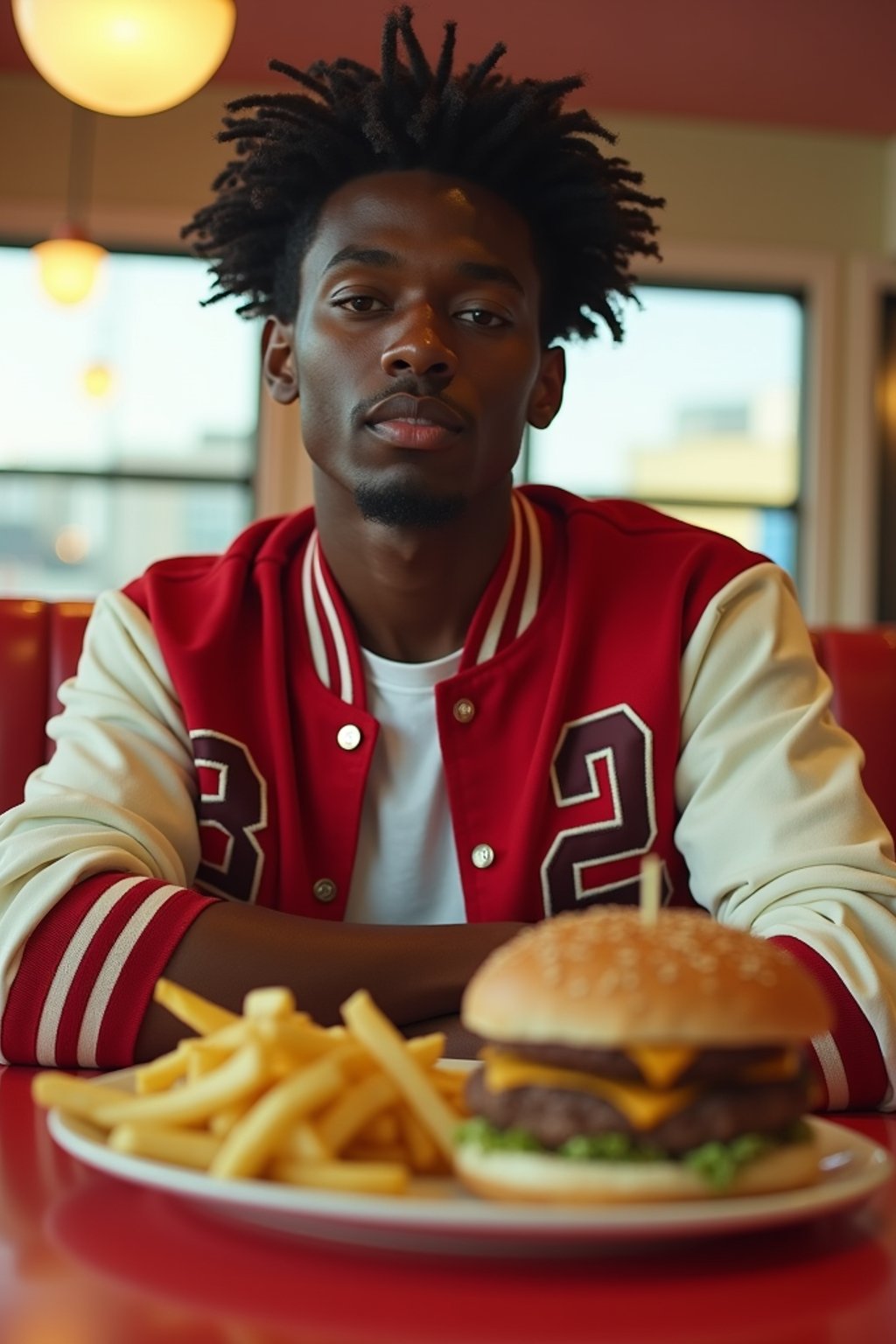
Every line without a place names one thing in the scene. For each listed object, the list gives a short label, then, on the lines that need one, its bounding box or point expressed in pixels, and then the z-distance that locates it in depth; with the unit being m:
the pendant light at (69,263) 4.91
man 1.64
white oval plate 0.64
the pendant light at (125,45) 2.81
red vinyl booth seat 2.06
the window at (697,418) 6.56
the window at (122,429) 6.33
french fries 0.71
